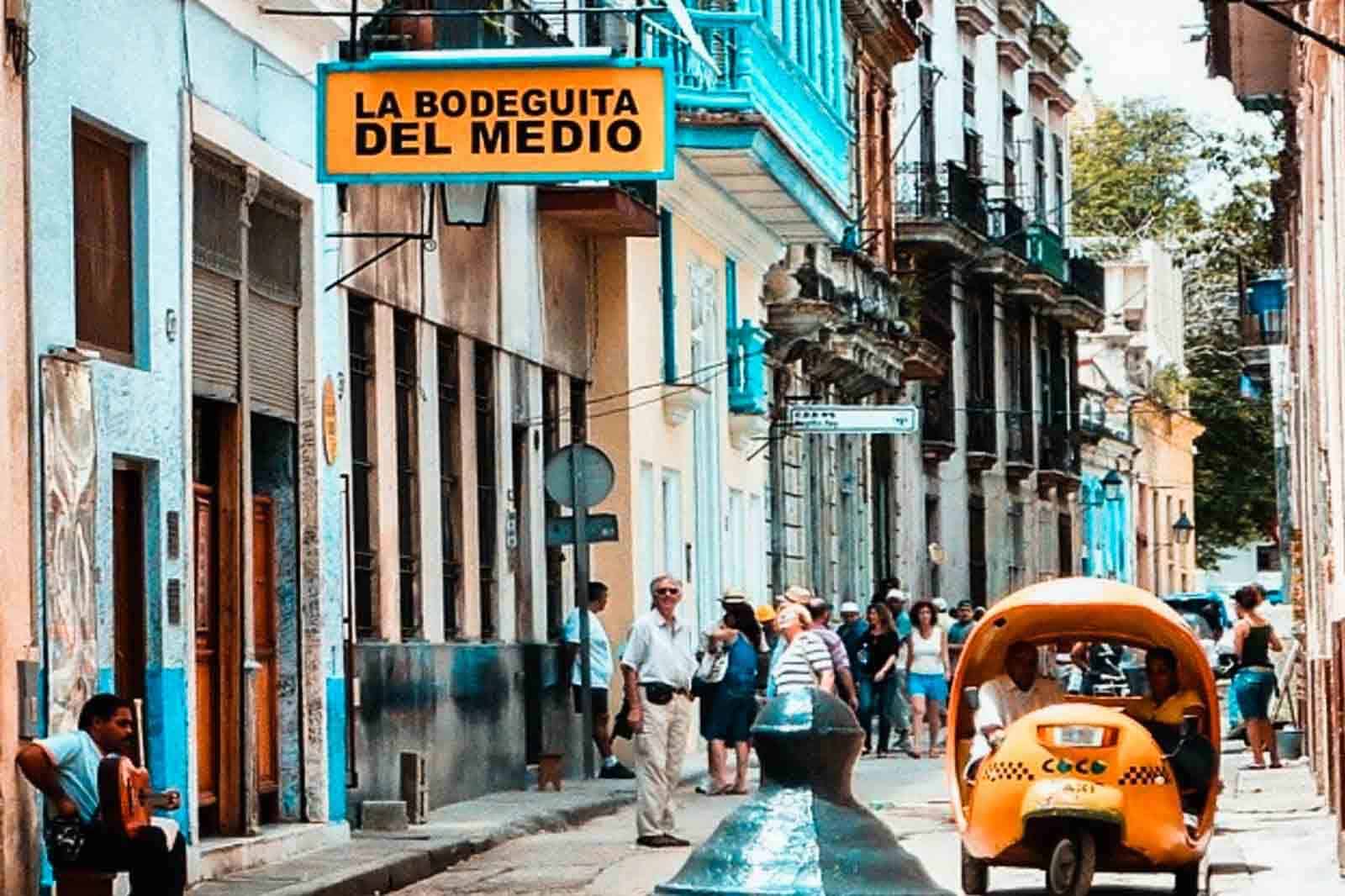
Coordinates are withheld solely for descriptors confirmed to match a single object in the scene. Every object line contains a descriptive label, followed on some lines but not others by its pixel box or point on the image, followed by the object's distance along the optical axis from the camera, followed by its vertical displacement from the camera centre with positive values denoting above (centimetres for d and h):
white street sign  3644 +143
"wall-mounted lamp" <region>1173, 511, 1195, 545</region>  6839 +28
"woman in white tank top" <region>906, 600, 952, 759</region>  3259 -112
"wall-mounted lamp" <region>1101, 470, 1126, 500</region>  6222 +112
